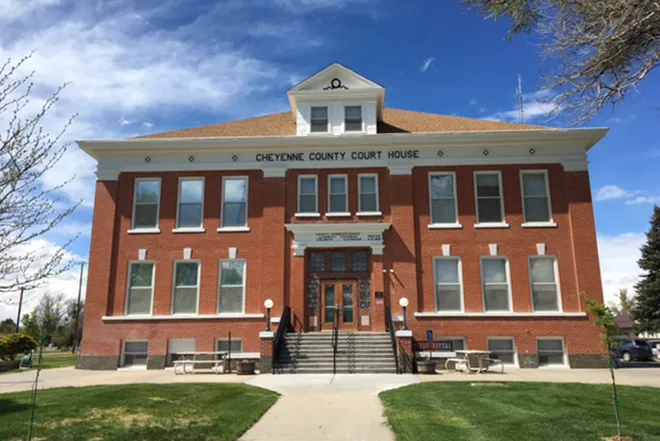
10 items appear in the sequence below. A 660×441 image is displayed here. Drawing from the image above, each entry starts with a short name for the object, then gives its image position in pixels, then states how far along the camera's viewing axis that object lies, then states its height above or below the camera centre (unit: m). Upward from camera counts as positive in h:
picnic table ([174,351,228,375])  17.75 -1.26
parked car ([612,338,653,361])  27.81 -1.51
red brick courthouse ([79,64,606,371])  20.02 +3.67
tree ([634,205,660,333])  37.84 +2.95
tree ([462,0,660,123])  7.05 +4.15
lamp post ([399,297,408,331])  18.52 +0.78
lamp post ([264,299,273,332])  18.84 +0.74
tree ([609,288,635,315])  73.71 +3.35
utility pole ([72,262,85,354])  49.90 +1.89
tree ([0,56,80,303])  5.49 +1.66
